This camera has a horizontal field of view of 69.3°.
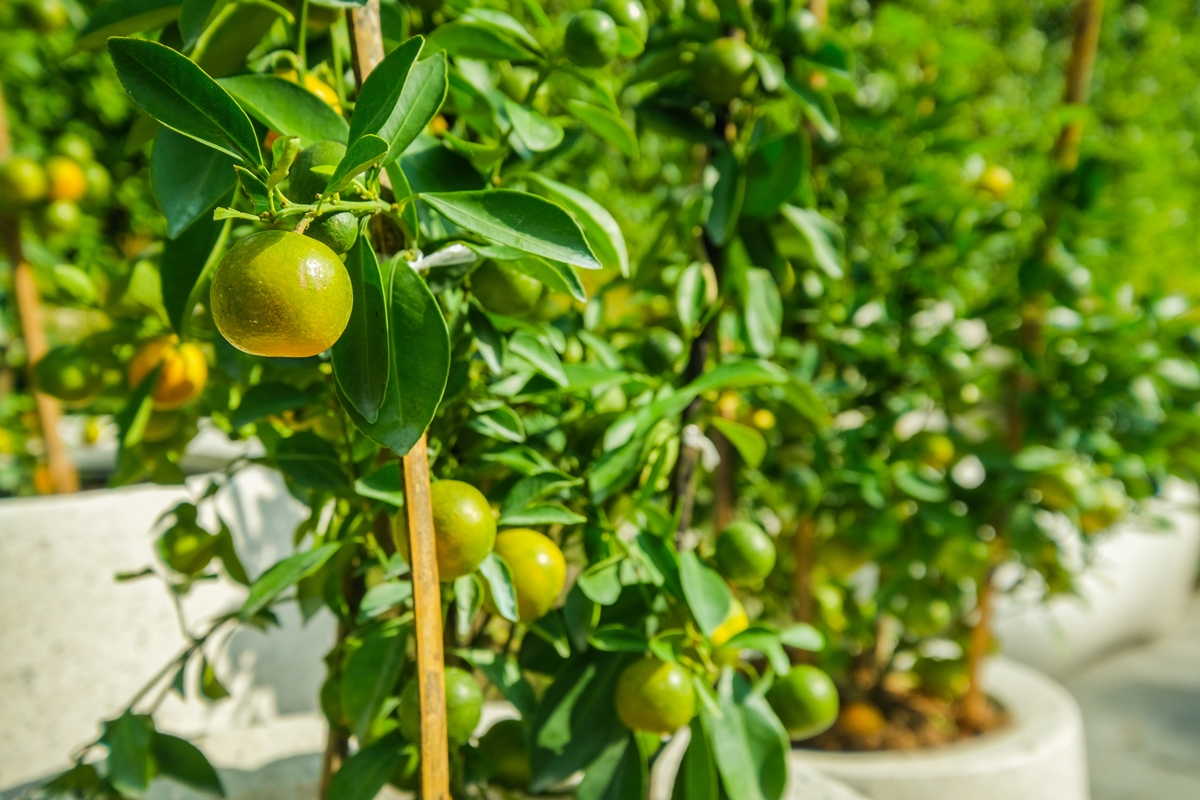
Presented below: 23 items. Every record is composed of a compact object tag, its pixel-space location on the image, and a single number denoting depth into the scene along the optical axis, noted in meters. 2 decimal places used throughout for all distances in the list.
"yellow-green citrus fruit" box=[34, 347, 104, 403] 0.56
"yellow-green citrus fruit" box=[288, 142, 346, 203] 0.28
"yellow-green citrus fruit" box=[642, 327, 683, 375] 0.51
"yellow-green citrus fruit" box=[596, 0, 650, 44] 0.43
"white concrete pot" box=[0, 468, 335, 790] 0.72
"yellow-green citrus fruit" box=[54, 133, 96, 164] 0.88
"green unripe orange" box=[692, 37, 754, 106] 0.51
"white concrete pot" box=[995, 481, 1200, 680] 1.66
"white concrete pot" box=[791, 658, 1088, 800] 0.80
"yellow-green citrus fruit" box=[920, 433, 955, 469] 0.86
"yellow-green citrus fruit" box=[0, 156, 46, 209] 0.84
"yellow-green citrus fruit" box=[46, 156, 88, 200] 0.85
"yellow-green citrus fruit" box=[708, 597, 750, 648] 0.50
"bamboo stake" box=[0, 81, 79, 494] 0.88
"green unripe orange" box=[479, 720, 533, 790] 0.47
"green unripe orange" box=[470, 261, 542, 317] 0.38
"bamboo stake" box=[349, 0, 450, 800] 0.32
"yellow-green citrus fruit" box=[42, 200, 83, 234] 0.86
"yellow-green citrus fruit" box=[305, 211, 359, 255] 0.28
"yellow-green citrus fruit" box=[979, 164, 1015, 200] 0.99
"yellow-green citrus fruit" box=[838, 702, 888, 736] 0.95
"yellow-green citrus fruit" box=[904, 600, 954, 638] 0.90
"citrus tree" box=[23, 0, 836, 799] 0.28
